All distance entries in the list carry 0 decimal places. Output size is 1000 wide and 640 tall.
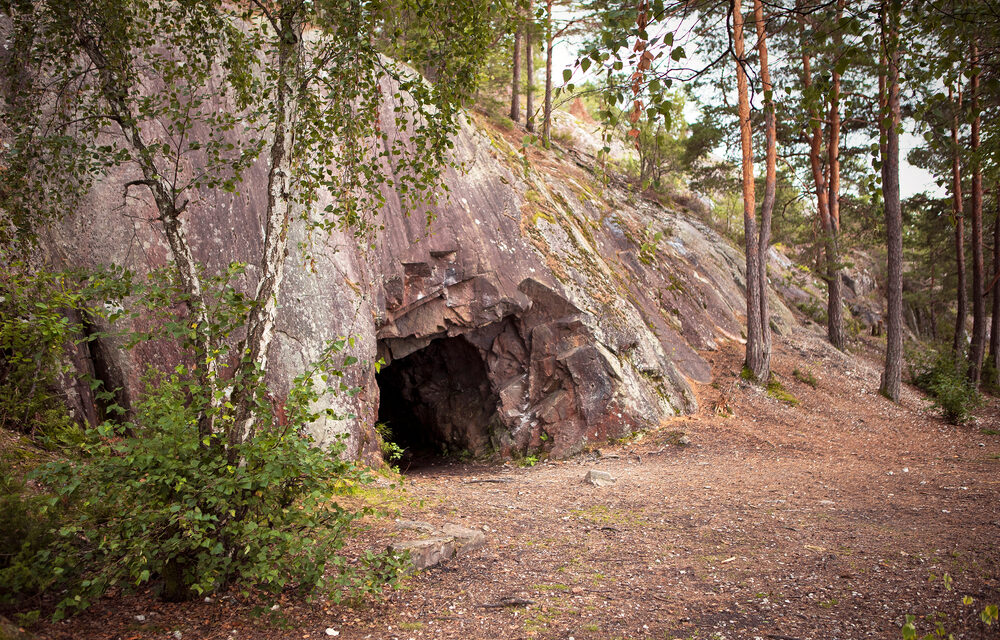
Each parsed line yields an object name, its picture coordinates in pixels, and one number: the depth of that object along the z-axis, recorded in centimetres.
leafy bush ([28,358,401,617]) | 361
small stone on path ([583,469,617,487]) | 901
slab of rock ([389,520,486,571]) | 541
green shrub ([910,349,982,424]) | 1332
